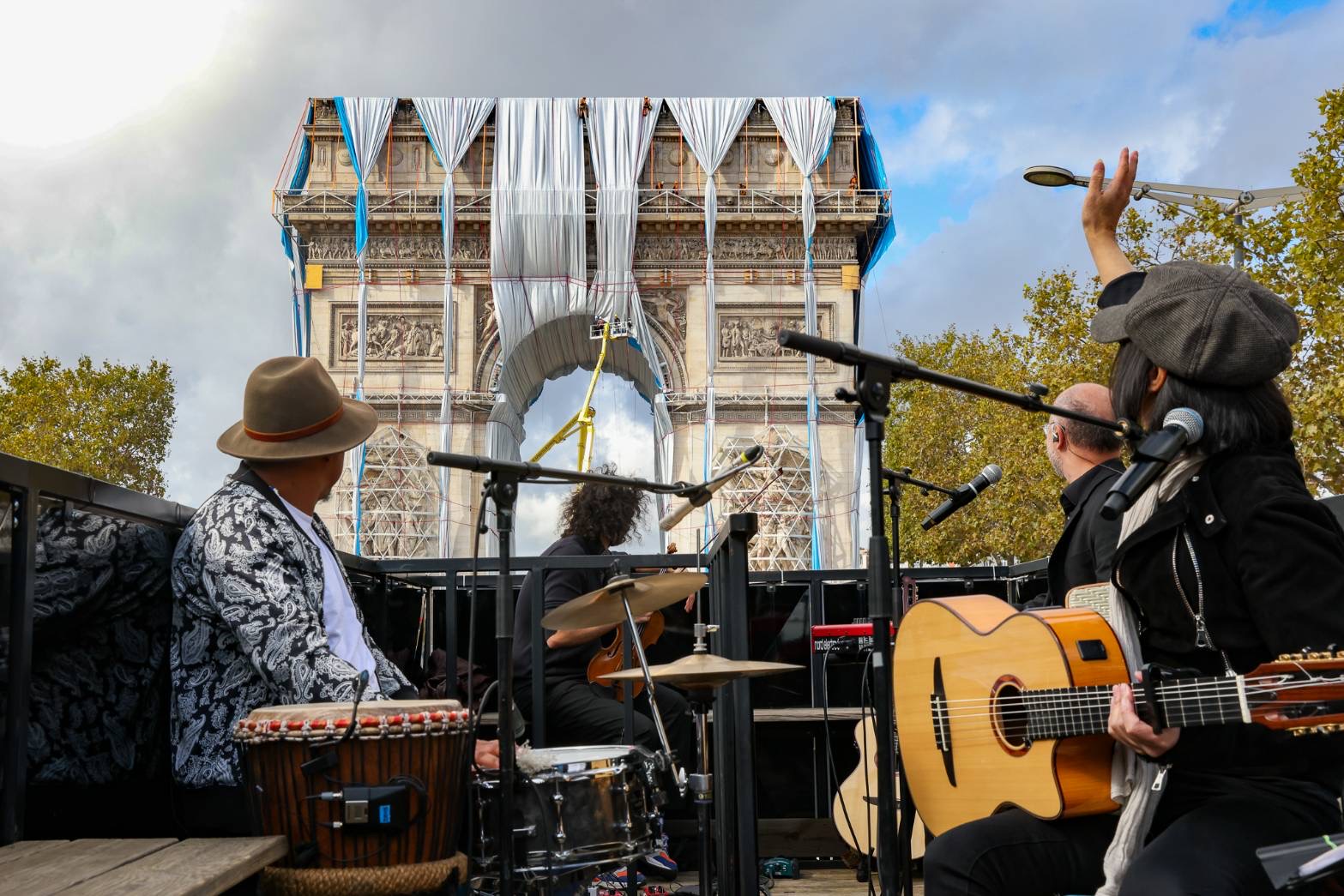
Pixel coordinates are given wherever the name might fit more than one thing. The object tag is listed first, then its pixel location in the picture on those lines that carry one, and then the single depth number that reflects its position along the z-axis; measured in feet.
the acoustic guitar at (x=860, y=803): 19.79
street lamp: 35.91
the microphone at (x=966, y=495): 13.78
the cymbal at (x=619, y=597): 13.34
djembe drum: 9.11
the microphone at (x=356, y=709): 9.12
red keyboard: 21.13
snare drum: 11.37
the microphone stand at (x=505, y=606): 9.63
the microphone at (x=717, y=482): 10.56
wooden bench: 7.24
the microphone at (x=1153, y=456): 6.97
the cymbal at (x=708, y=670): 11.89
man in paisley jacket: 10.36
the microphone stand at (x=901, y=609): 9.93
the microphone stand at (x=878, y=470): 7.89
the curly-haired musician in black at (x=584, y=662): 18.42
